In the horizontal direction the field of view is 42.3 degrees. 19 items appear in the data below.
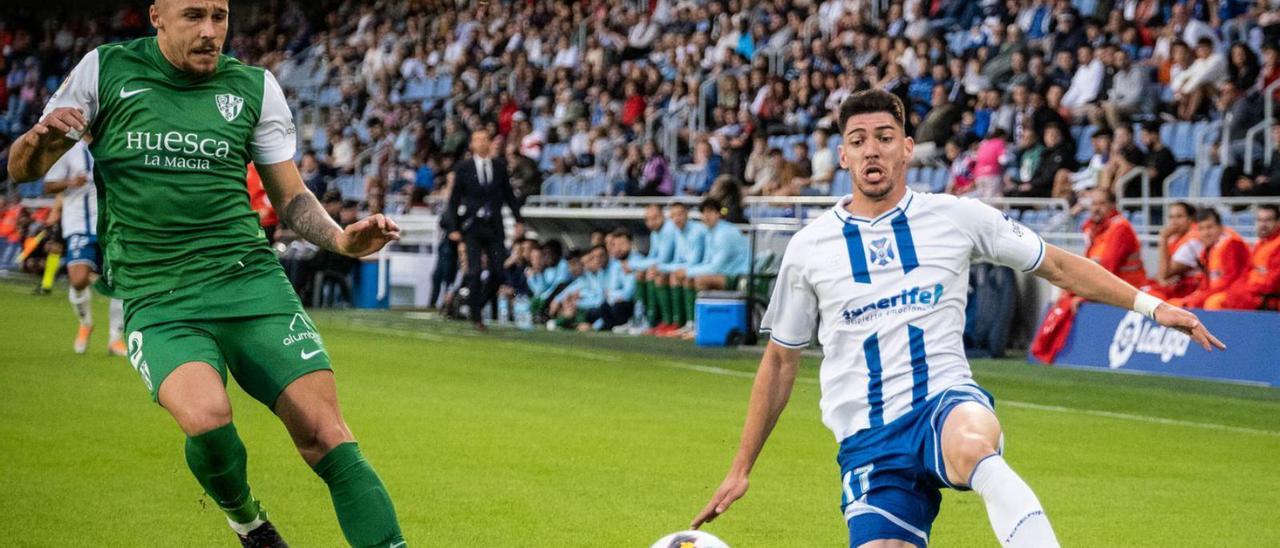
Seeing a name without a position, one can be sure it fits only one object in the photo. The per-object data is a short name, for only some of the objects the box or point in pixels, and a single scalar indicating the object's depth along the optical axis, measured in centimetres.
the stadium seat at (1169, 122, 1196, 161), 1803
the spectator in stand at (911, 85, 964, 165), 2036
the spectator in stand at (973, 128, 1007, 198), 1875
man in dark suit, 1964
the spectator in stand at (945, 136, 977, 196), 1883
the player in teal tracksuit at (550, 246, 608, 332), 2075
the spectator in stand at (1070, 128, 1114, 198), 1794
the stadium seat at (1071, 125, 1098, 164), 1916
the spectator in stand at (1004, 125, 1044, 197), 1847
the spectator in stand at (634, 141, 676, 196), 2323
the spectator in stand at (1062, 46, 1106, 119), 1938
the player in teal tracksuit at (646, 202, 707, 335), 1917
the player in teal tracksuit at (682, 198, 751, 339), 1872
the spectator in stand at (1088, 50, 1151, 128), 1870
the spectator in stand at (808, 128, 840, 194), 2108
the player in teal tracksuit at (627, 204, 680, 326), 1962
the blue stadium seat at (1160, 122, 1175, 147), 1837
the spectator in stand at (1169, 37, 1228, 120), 1808
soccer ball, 501
